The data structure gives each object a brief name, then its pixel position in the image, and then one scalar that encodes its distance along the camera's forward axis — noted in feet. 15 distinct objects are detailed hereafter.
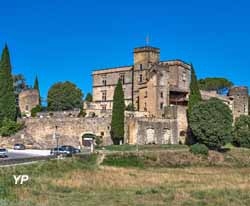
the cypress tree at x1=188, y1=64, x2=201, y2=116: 241.35
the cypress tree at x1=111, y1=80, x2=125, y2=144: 225.76
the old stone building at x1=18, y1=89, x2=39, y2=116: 321.73
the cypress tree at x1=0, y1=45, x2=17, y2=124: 237.04
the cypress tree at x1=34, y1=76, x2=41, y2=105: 347.15
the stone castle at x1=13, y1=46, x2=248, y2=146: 232.53
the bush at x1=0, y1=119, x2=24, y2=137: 237.66
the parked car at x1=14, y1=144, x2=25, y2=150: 223.71
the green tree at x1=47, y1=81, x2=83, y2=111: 363.15
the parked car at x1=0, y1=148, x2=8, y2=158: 169.30
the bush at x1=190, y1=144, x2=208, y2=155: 204.85
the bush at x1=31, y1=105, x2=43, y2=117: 285.31
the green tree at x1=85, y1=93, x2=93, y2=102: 335.79
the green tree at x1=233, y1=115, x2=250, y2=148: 237.86
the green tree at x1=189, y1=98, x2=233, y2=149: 215.51
